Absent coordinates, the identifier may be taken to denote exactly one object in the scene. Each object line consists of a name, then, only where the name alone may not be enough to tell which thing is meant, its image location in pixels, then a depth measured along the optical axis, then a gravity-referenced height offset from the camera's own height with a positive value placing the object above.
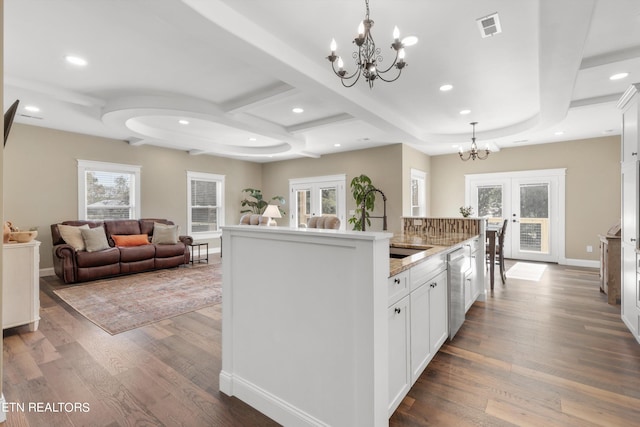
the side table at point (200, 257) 6.75 -1.06
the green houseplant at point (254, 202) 8.67 +0.30
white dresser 2.82 -0.68
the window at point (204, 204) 7.64 +0.23
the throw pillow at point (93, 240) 5.02 -0.45
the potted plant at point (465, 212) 5.19 +0.00
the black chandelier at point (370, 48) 1.78 +1.02
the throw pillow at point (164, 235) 6.00 -0.44
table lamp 7.64 +0.01
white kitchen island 1.43 -0.60
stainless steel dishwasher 2.58 -0.67
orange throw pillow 5.61 -0.50
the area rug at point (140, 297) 3.31 -1.12
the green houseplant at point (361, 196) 6.71 +0.36
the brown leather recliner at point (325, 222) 6.55 -0.21
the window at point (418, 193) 7.26 +0.47
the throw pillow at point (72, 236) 4.97 -0.38
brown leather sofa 4.78 -0.72
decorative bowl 2.91 -0.22
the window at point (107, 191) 5.87 +0.46
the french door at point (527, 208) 6.57 +0.09
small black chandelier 5.19 +1.41
